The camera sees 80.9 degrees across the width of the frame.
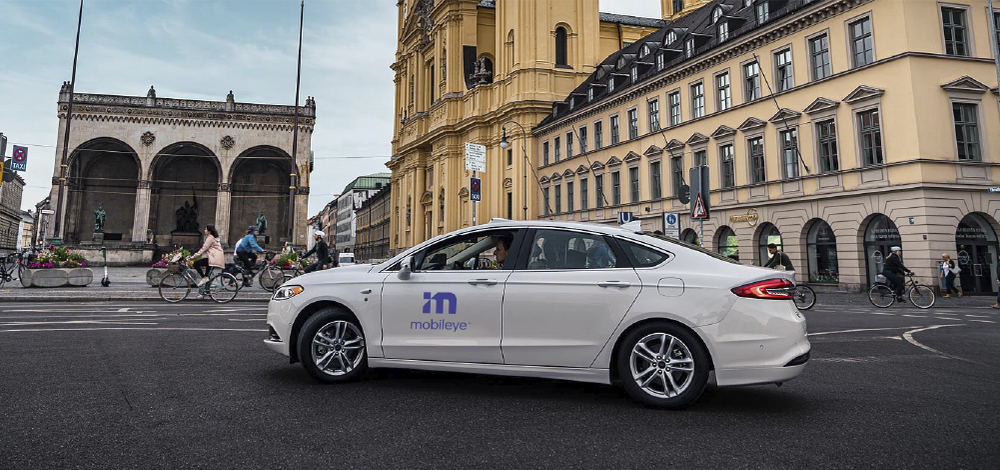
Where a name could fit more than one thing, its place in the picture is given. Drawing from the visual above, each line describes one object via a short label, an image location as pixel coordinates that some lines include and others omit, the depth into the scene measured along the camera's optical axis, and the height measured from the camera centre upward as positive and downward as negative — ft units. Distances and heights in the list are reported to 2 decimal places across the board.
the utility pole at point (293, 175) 112.16 +20.52
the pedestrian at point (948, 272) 63.67 +0.42
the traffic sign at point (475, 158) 80.33 +16.77
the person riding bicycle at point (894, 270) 54.73 +0.57
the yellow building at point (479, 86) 157.28 +57.50
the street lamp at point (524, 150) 144.97 +32.89
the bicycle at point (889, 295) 56.24 -1.80
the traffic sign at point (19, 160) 60.03 +12.44
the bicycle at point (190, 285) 49.75 -0.47
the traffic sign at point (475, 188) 71.72 +11.09
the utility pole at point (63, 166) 124.00 +24.05
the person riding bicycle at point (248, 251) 50.85 +2.51
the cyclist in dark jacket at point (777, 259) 51.35 +1.56
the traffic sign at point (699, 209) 44.11 +5.11
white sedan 14.25 -0.95
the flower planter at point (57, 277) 66.13 +0.36
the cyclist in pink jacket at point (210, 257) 48.60 +1.86
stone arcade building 178.40 +35.52
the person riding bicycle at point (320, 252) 52.80 +2.43
